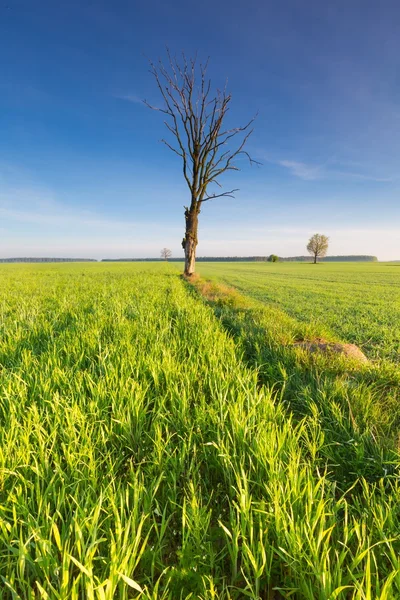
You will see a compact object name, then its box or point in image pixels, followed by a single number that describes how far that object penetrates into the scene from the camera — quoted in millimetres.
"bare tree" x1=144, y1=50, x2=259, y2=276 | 16016
